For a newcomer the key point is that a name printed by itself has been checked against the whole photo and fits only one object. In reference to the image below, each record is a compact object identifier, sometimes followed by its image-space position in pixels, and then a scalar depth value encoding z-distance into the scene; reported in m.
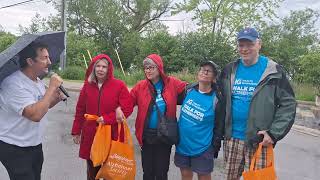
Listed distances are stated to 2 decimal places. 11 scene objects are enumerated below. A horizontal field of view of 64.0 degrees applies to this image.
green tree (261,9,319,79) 17.10
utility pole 14.82
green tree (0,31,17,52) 17.85
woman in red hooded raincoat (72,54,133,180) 2.66
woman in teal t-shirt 2.62
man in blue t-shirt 2.28
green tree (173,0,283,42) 18.53
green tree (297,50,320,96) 11.78
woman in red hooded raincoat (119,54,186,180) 2.71
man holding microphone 1.97
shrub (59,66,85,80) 13.96
